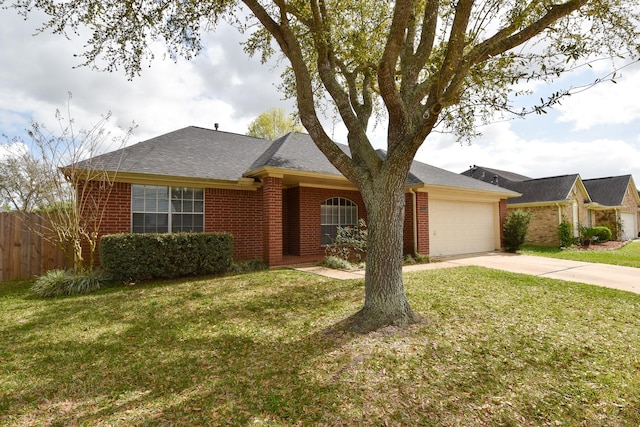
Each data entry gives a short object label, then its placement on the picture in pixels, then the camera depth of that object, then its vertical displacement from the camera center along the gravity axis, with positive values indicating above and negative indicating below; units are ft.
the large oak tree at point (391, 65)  14.42 +7.97
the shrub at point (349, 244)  36.32 -2.80
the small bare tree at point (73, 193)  26.78 +2.91
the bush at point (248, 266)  31.24 -4.48
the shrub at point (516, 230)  47.19 -1.69
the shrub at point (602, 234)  64.77 -3.39
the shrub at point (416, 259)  37.41 -4.74
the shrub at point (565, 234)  55.88 -2.84
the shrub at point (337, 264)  32.63 -4.48
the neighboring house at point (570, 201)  59.67 +3.62
